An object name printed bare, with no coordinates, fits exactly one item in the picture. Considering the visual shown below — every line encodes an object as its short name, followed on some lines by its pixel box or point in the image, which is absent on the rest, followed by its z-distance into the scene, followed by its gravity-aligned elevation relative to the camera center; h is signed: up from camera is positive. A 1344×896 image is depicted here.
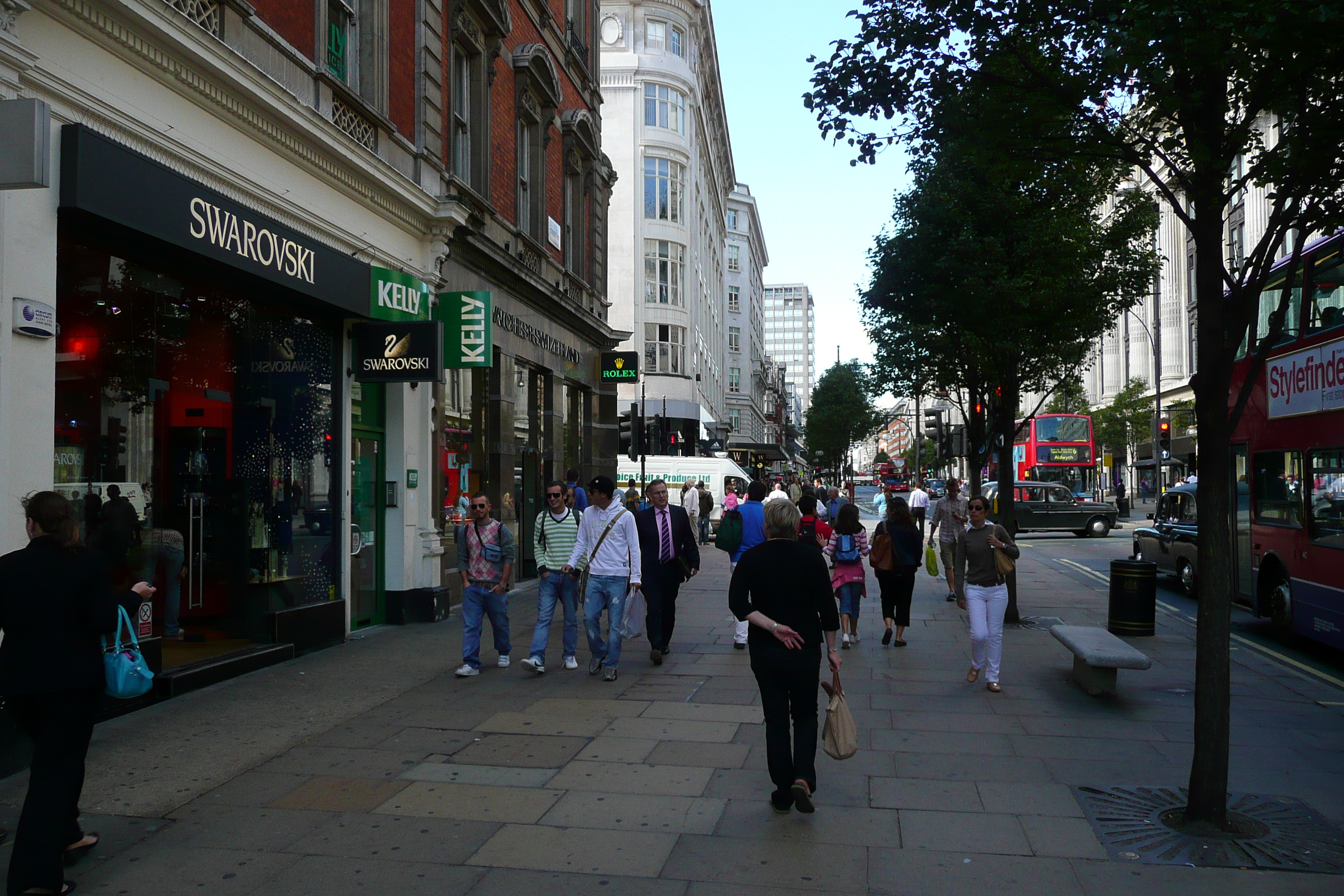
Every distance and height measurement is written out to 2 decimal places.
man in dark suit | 10.34 -0.80
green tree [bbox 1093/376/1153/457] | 58.44 +3.12
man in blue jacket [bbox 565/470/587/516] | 17.64 -0.29
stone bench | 8.44 -1.47
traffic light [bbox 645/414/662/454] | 26.45 +1.00
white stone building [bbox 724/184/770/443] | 79.62 +12.07
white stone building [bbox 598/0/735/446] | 45.28 +12.69
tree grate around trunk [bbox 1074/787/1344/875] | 5.01 -1.82
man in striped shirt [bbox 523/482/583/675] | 9.70 -0.81
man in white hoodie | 9.65 -0.74
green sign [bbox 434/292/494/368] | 13.63 +1.92
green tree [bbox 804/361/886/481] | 103.19 +5.70
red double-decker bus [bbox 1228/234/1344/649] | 10.32 +0.09
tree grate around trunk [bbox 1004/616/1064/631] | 13.28 -1.88
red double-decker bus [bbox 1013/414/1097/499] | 41.53 +0.99
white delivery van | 30.83 +0.10
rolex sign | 22.95 +2.37
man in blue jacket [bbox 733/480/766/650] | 11.27 -0.59
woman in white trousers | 9.05 -1.04
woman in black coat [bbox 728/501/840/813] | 5.57 -0.87
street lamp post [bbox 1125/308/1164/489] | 32.28 +2.83
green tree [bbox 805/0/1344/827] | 5.52 +2.19
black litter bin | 11.80 -1.37
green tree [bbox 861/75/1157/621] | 13.82 +2.81
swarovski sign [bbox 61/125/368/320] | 7.05 +2.02
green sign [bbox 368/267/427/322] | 11.71 +2.08
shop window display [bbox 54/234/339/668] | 7.83 +0.34
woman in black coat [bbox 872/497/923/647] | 11.40 -0.96
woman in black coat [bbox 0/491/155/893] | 4.40 -0.78
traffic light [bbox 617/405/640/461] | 20.91 +0.96
